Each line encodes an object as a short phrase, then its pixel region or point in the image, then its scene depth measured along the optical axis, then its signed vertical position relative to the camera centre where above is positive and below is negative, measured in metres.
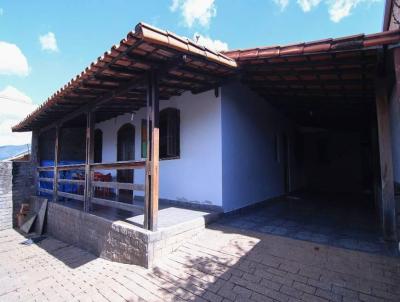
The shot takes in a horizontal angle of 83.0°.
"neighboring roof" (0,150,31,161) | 10.96 +0.46
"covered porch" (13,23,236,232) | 3.12 +1.45
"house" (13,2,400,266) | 3.36 +1.17
